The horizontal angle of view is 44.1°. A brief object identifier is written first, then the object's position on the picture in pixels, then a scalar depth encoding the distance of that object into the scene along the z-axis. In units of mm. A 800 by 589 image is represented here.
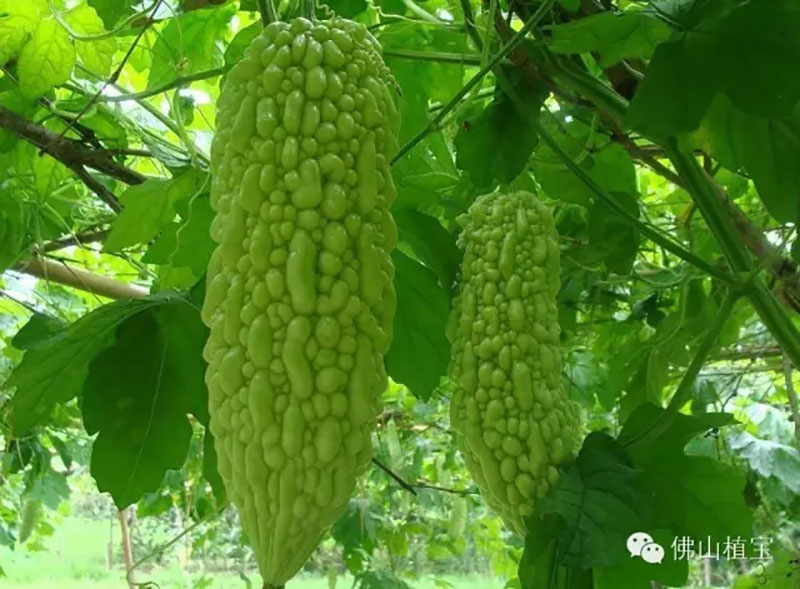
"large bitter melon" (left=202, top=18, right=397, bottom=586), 557
